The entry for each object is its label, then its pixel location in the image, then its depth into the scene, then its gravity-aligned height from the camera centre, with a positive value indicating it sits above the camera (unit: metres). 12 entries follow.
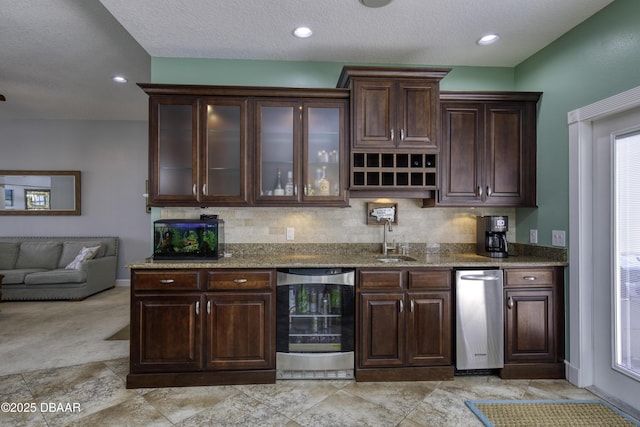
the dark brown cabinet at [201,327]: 2.62 -0.86
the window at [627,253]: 2.33 -0.26
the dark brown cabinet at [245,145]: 2.92 +0.61
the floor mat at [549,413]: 2.18 -1.31
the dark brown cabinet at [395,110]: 2.93 +0.91
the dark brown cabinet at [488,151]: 3.10 +0.58
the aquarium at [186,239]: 2.80 -0.20
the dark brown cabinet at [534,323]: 2.77 -0.87
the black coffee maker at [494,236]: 3.06 -0.19
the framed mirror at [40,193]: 6.04 +0.39
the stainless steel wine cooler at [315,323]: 2.69 -0.86
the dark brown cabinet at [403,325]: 2.71 -0.87
